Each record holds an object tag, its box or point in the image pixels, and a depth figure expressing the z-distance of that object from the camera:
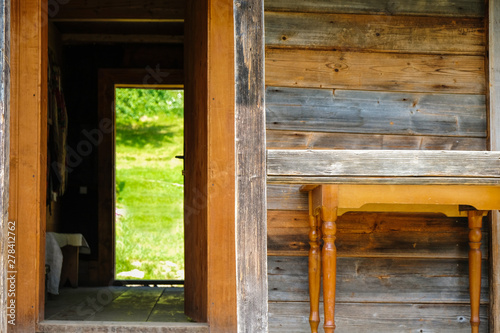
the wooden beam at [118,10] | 5.40
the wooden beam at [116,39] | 6.11
